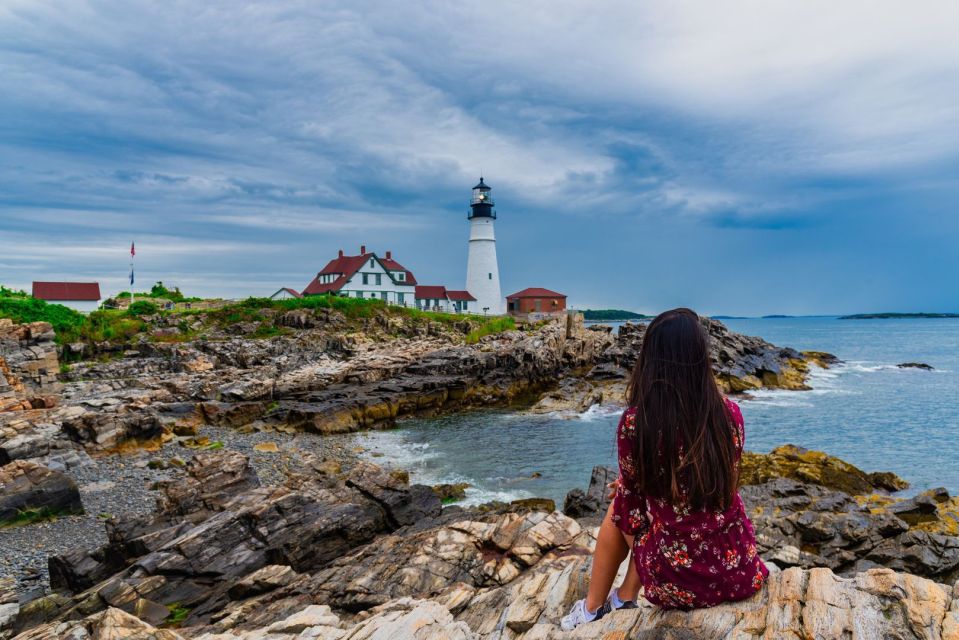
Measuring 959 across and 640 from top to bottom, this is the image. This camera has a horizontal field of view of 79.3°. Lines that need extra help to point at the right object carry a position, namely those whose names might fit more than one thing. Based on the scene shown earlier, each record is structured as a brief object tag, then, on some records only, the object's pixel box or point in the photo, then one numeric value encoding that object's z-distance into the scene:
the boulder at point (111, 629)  5.52
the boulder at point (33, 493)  12.15
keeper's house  66.44
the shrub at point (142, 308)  49.16
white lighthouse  71.44
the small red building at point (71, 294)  55.41
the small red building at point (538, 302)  75.12
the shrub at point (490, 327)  50.63
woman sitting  3.96
